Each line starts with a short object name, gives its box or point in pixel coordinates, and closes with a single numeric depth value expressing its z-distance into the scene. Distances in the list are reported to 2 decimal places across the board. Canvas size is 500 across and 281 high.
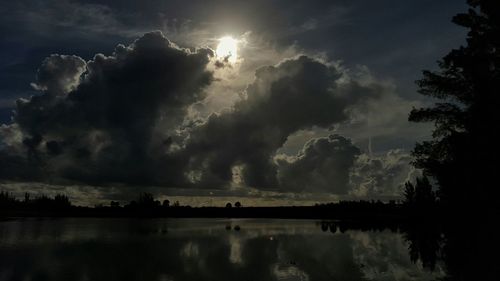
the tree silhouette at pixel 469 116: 32.56
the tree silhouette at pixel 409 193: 147.55
